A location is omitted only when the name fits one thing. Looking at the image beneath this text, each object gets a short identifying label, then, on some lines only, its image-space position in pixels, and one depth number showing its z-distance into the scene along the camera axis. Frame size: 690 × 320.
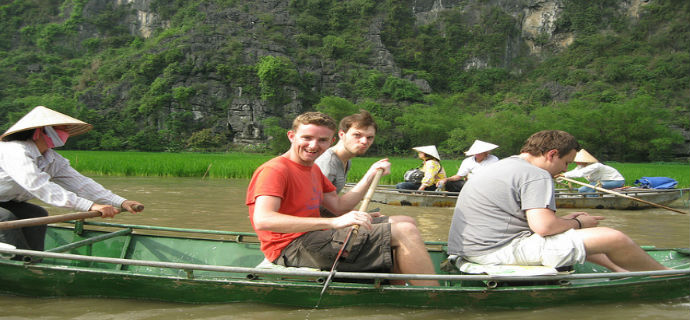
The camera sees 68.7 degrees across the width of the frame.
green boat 3.50
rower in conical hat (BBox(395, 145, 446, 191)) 10.12
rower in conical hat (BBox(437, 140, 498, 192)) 9.42
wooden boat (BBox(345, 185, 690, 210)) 10.51
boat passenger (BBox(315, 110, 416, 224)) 3.99
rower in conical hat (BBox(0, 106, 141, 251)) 3.76
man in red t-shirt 3.27
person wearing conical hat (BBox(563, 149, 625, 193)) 10.66
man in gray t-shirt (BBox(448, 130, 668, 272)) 3.34
